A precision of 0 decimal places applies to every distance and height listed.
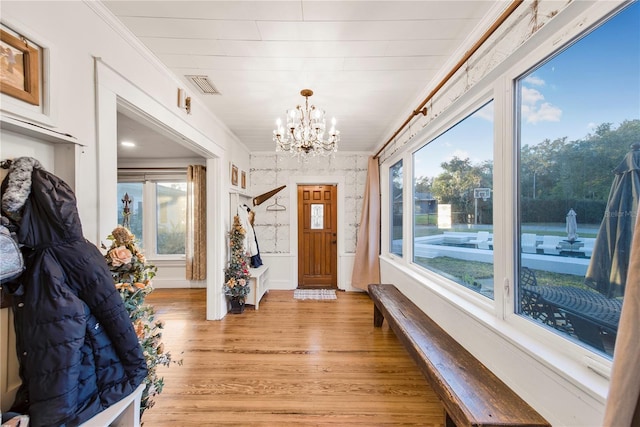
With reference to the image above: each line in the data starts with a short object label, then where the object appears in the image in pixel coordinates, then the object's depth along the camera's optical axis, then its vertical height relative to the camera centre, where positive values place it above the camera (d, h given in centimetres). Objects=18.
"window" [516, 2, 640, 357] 95 +16
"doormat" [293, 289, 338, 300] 407 -138
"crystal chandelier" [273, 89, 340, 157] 222 +76
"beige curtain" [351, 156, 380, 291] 410 -41
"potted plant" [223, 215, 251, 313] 332 -80
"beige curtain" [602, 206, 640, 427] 68 -42
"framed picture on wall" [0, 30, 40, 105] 93 +59
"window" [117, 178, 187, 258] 471 +4
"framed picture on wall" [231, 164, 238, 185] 351 +58
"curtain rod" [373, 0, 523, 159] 122 +98
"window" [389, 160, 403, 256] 349 +8
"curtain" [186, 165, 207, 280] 454 -14
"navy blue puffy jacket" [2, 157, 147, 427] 85 -38
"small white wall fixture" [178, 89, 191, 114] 216 +103
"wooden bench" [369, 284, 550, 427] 110 -91
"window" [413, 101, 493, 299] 171 +8
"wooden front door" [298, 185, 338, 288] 470 -43
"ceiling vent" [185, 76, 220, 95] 211 +117
